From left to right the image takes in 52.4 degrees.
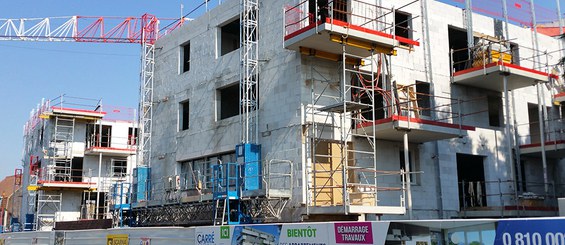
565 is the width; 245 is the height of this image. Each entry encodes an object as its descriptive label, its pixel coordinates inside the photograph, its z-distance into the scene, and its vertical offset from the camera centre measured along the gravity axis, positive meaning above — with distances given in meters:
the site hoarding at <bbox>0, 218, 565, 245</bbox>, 6.89 -0.39
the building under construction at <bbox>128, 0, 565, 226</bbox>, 17.64 +3.19
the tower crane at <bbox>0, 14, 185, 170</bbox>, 26.55 +6.04
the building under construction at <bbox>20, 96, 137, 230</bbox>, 37.91 +3.20
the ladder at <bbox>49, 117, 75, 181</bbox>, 38.25 +4.24
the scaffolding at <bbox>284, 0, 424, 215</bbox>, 16.81 +3.40
